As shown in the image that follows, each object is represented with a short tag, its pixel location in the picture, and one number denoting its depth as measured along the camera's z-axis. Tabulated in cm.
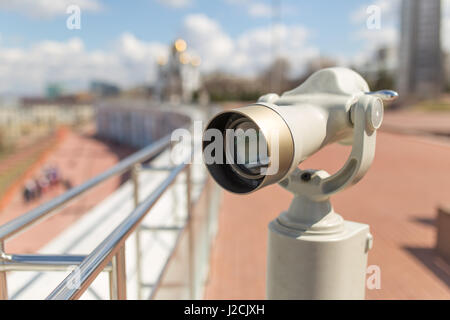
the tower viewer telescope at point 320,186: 134
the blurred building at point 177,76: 4466
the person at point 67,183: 2698
